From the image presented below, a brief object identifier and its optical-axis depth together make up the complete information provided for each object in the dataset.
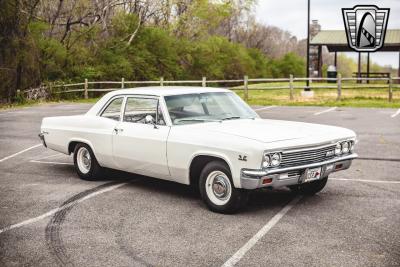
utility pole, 30.17
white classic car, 6.25
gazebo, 44.00
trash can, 43.19
